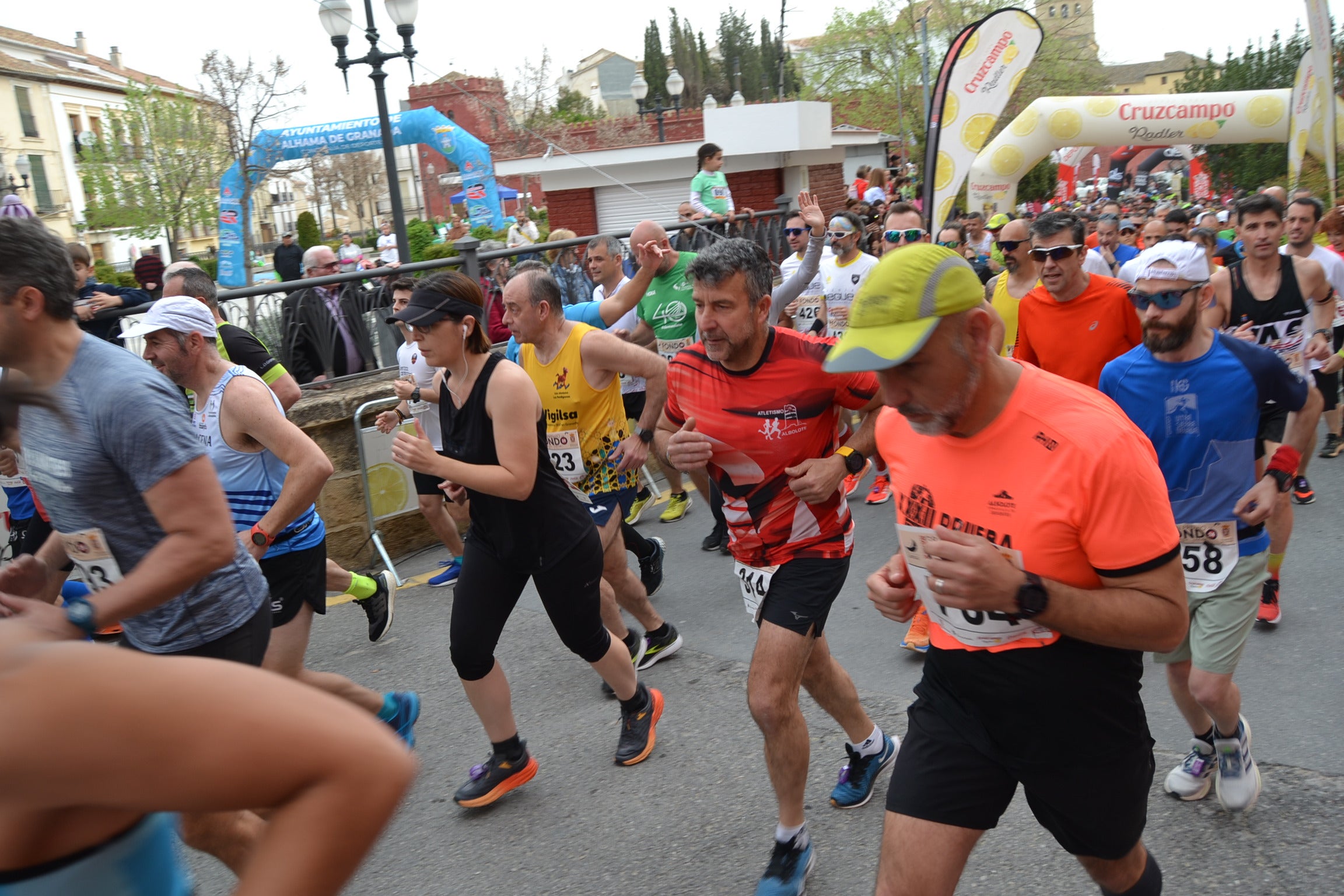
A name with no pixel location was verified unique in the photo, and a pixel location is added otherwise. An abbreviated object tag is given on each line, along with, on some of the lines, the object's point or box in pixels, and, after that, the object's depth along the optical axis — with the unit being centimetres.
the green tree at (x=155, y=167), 4206
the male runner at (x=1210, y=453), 332
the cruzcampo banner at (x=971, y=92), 1553
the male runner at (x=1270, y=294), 568
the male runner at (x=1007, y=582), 197
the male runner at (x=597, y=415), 494
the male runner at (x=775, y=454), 334
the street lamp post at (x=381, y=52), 1214
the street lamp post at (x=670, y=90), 2450
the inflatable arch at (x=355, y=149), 2364
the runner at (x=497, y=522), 376
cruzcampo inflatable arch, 1756
